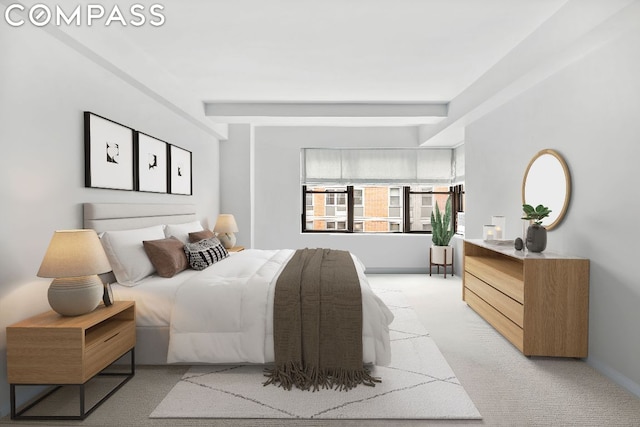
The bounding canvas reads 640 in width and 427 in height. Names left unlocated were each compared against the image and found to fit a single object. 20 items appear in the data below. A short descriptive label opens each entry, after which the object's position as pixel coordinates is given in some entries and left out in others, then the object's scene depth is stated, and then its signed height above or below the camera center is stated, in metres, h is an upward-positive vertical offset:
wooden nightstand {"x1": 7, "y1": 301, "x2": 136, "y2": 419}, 2.19 -0.83
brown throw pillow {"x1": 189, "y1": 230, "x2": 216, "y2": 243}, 4.18 -0.34
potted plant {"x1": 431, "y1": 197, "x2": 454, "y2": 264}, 6.45 -0.52
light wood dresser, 3.02 -0.77
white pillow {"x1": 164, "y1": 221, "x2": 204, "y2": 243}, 3.98 -0.28
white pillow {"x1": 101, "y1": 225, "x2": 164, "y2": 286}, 3.03 -0.40
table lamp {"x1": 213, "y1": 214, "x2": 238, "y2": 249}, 5.52 -0.36
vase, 3.30 -0.27
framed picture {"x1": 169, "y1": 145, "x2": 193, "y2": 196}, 4.50 +0.39
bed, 2.77 -0.78
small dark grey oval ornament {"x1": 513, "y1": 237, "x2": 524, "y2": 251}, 3.53 -0.34
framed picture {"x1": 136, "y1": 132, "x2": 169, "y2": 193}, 3.76 +0.39
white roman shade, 6.98 +0.70
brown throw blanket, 2.68 -0.90
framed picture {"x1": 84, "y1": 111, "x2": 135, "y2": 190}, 2.98 +0.40
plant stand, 6.34 -0.94
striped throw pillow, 3.58 -0.46
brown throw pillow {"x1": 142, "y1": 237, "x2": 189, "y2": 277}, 3.25 -0.44
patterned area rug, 2.30 -1.19
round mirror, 3.33 +0.18
